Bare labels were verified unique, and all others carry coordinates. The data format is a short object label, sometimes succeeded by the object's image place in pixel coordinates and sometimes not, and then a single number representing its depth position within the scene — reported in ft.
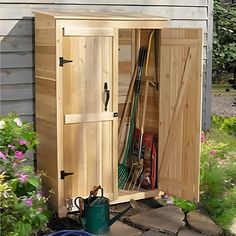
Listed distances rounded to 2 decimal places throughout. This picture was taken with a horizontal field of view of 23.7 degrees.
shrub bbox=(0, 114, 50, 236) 11.23
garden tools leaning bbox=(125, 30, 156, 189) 17.51
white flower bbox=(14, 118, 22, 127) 14.02
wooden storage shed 15.01
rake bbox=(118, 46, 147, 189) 17.70
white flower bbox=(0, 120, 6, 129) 13.49
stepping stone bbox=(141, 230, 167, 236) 14.68
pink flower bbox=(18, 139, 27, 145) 13.16
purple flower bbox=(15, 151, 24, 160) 12.41
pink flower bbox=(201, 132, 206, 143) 20.61
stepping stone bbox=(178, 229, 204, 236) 14.73
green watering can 14.52
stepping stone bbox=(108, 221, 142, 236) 14.78
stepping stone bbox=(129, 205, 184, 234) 14.98
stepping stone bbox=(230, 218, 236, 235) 14.93
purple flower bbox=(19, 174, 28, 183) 11.99
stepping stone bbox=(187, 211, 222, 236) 14.79
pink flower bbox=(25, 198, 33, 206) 11.69
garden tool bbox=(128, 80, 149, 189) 17.60
